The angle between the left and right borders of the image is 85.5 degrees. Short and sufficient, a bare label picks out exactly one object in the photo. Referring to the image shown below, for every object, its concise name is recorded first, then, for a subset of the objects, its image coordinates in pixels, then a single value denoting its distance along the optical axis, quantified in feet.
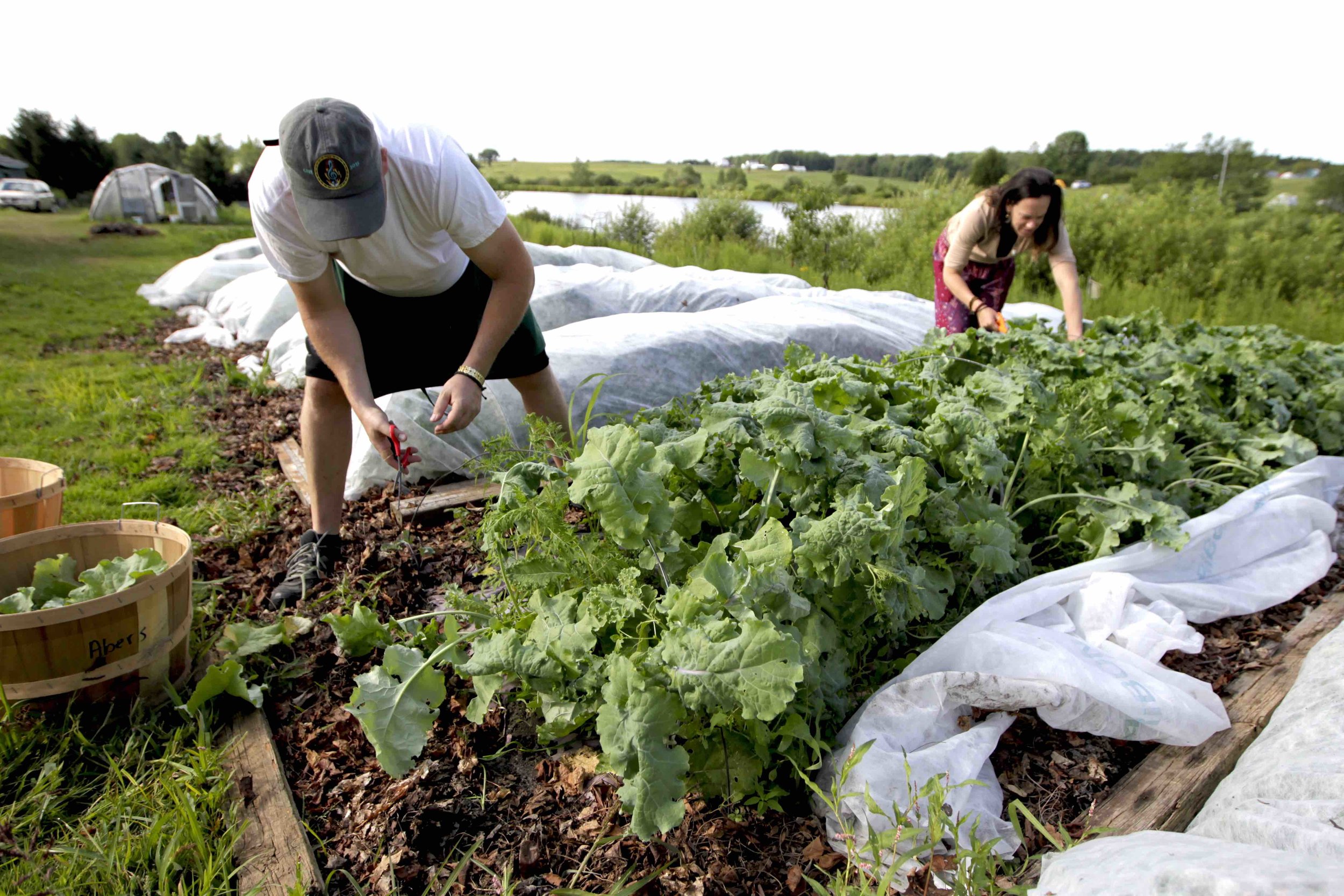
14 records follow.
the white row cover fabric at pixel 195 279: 28.76
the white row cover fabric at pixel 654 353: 10.73
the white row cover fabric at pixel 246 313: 21.54
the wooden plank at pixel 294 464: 11.03
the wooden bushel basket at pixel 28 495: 7.52
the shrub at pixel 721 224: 40.50
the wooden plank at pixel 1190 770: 4.82
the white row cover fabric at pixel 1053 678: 4.87
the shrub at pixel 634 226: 42.42
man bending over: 6.64
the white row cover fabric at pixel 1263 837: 2.96
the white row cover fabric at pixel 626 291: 16.85
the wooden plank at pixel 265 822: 4.61
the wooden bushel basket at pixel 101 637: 5.64
